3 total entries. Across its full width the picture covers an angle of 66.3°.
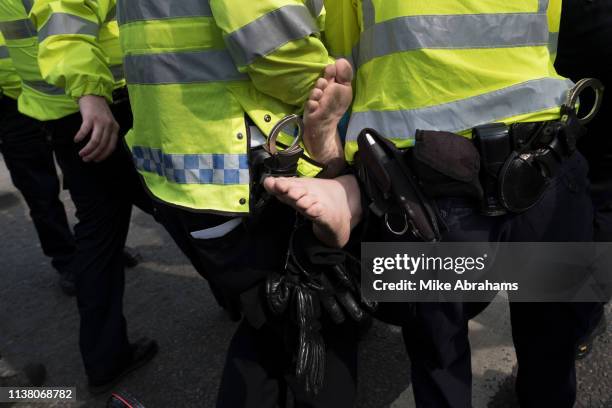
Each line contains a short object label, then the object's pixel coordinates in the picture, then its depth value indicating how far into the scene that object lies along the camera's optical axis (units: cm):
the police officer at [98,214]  192
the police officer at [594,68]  131
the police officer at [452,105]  100
